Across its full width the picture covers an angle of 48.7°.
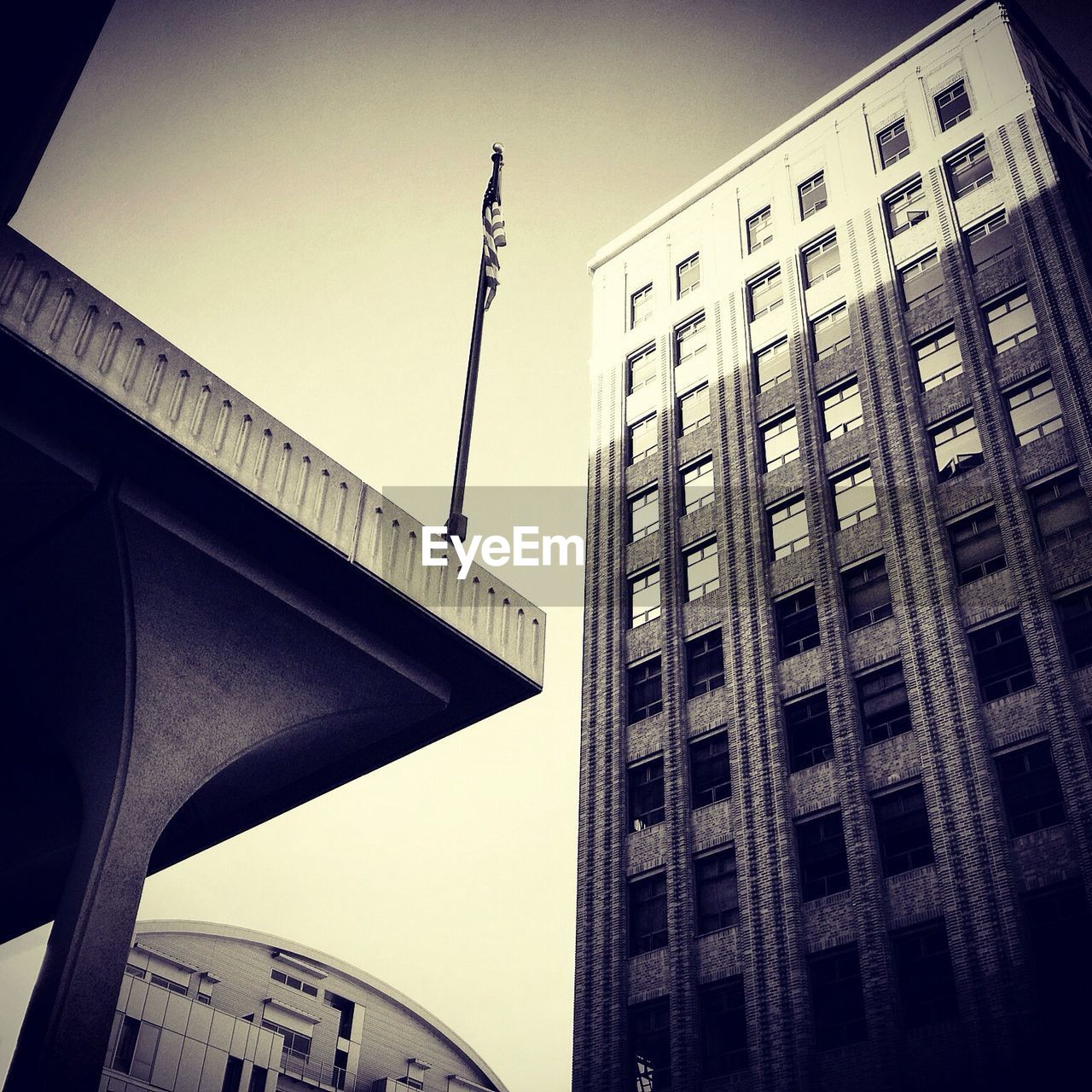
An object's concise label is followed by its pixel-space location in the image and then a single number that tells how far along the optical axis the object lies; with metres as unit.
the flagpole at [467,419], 17.12
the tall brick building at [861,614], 24.12
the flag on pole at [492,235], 20.70
